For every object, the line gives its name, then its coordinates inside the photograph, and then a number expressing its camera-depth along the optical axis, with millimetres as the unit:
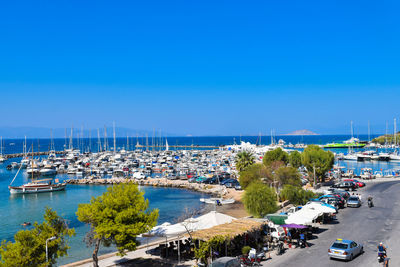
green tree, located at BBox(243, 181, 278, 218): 29734
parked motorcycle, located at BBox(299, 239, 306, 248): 22281
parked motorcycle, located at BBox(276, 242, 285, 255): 21014
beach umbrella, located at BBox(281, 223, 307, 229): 23055
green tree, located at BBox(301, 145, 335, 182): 53250
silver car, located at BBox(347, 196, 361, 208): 35844
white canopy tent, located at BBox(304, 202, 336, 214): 27047
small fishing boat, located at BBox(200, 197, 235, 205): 49781
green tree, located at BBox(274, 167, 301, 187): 44281
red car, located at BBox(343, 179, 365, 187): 51762
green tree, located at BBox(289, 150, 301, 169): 57844
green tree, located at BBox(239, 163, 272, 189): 46844
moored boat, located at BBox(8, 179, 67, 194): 62188
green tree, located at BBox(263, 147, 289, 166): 56219
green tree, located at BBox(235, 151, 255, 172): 58188
